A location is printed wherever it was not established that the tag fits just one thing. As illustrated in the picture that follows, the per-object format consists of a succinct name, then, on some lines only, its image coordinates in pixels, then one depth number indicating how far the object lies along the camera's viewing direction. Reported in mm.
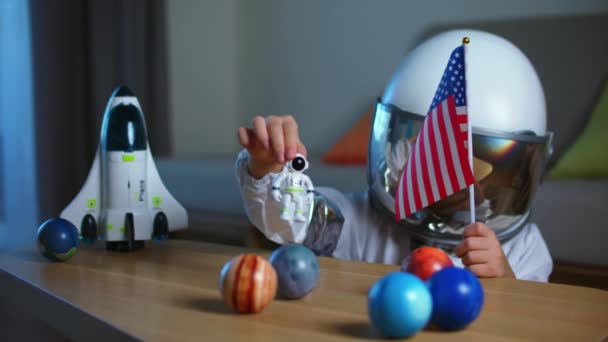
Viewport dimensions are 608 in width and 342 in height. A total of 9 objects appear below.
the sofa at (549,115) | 2406
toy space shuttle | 1107
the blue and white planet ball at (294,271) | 763
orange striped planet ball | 695
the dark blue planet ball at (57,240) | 990
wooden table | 658
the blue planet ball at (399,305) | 620
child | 1195
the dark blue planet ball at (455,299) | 648
